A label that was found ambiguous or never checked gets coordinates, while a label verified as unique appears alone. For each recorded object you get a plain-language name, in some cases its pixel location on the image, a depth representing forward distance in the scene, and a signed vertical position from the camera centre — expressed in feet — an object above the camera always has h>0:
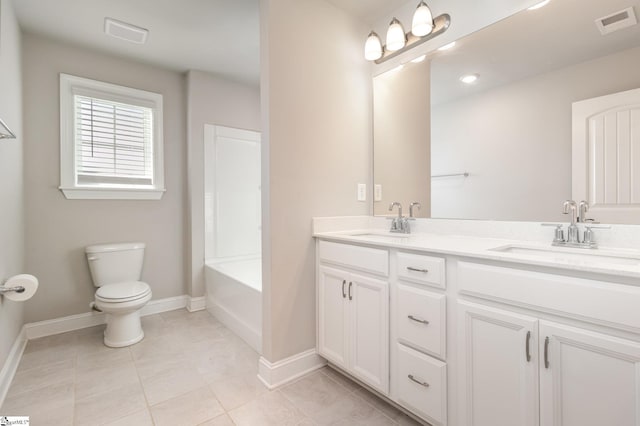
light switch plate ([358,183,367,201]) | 7.16 +0.51
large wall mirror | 4.16 +1.80
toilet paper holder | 5.18 -1.31
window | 8.16 +2.20
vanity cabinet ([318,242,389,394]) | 4.90 -1.92
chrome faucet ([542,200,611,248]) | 4.20 -0.28
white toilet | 7.19 -1.91
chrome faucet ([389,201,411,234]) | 6.51 -0.29
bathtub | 7.16 -2.23
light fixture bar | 5.83 +3.65
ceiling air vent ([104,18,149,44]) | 7.18 +4.66
